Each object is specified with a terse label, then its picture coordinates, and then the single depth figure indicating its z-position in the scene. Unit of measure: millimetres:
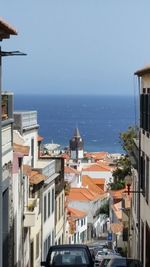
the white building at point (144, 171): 28531
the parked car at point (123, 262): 22966
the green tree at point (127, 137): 59691
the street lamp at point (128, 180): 36625
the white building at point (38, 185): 34000
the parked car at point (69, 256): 21859
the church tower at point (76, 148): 166838
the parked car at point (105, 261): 25538
